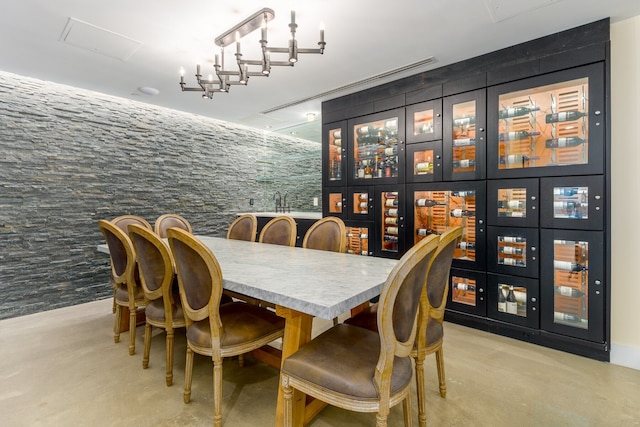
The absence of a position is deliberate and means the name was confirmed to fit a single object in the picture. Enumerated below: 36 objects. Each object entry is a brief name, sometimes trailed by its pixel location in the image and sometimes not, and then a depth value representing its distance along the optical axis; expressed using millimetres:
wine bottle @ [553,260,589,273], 2344
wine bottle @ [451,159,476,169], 2863
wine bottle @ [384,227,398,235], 3371
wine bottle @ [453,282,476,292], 2891
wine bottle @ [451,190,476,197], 2861
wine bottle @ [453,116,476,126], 2885
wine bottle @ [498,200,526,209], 2607
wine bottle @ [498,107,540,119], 2620
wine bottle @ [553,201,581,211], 2361
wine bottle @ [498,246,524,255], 2627
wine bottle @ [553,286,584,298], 2381
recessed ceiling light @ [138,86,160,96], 3449
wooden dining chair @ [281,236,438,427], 1107
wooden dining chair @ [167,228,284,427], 1471
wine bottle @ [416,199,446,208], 3098
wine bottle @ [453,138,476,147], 2859
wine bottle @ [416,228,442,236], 3172
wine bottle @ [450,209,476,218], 2905
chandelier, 1722
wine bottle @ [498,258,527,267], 2598
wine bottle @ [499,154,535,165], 2592
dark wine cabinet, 2275
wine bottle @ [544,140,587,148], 2361
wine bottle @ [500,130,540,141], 2611
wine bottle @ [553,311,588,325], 2351
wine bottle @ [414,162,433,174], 3133
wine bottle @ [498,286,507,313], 2691
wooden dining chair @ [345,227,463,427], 1496
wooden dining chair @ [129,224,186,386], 1834
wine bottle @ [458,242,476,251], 2881
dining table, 1217
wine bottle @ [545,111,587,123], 2356
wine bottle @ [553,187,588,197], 2326
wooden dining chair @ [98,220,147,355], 2193
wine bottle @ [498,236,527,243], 2611
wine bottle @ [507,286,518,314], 2641
